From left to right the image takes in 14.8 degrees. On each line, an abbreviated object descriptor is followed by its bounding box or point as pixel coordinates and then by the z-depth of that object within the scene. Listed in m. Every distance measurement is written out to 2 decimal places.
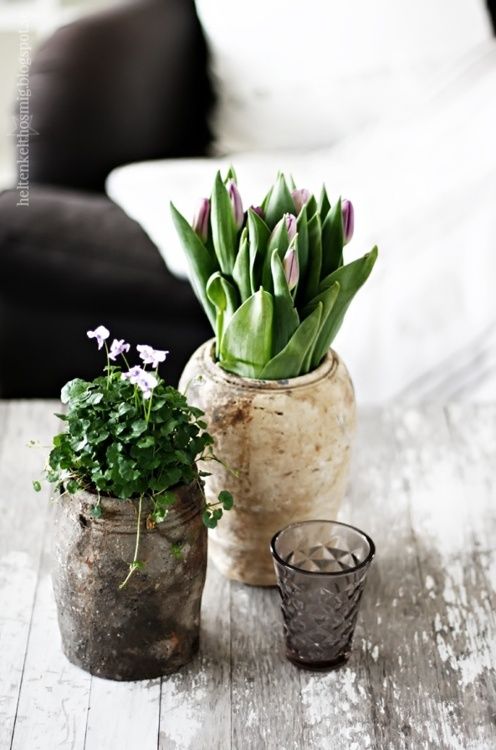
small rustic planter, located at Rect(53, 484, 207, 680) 1.49
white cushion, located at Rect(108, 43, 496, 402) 2.12
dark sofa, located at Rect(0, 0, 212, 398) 2.18
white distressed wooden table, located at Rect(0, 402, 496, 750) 1.49
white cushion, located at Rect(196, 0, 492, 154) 2.32
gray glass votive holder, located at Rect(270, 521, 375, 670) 1.52
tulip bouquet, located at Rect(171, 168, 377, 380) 1.54
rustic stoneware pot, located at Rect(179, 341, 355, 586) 1.57
